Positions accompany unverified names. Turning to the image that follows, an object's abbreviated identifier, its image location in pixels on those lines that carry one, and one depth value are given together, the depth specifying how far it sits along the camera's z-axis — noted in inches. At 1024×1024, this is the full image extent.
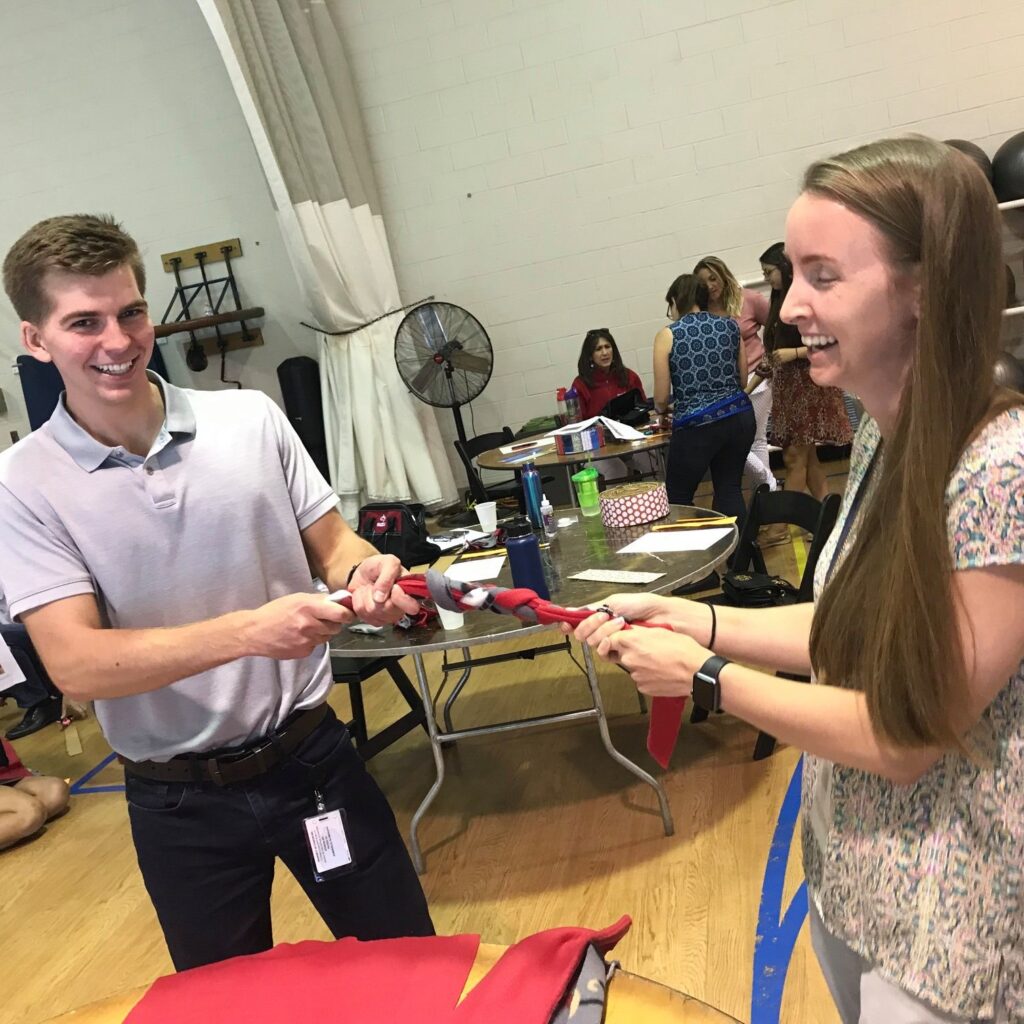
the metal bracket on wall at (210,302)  287.3
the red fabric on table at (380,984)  43.3
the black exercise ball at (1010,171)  232.7
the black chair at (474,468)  237.8
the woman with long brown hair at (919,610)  39.9
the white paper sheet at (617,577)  105.4
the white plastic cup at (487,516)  135.8
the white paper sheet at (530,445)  209.0
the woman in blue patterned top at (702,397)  182.5
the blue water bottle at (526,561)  93.4
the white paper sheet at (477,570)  114.0
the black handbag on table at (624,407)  225.8
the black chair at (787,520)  118.7
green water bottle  143.6
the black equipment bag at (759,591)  139.0
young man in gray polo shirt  60.4
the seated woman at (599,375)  247.6
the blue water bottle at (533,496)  136.9
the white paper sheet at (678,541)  116.3
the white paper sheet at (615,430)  194.8
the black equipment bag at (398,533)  140.5
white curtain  244.5
